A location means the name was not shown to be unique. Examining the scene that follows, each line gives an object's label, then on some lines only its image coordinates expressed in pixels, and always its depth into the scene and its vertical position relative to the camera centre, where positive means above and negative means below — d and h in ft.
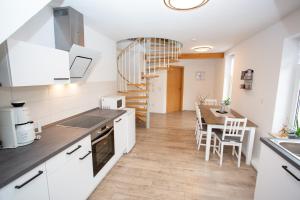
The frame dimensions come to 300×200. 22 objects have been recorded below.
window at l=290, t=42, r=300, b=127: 6.38 -0.87
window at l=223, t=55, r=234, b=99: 14.75 +0.53
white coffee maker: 4.04 -1.35
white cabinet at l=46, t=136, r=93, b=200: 4.11 -2.97
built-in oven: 6.11 -3.01
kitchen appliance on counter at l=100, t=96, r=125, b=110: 9.30 -1.44
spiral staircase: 12.02 +1.79
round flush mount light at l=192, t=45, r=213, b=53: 11.78 +2.71
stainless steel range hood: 5.64 +1.79
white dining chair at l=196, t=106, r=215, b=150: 9.61 -3.13
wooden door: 20.48 -1.21
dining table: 8.07 -2.42
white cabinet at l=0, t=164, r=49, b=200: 3.03 -2.44
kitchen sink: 4.58 -1.97
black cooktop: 6.29 -1.93
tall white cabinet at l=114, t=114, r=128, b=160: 7.97 -3.11
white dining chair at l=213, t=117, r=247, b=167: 7.76 -2.88
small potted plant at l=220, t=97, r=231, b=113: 10.88 -1.81
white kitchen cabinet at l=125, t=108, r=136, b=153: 9.32 -3.25
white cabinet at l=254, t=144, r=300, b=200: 3.54 -2.67
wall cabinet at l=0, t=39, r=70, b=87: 3.71 +0.42
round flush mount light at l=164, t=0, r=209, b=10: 4.84 +2.60
